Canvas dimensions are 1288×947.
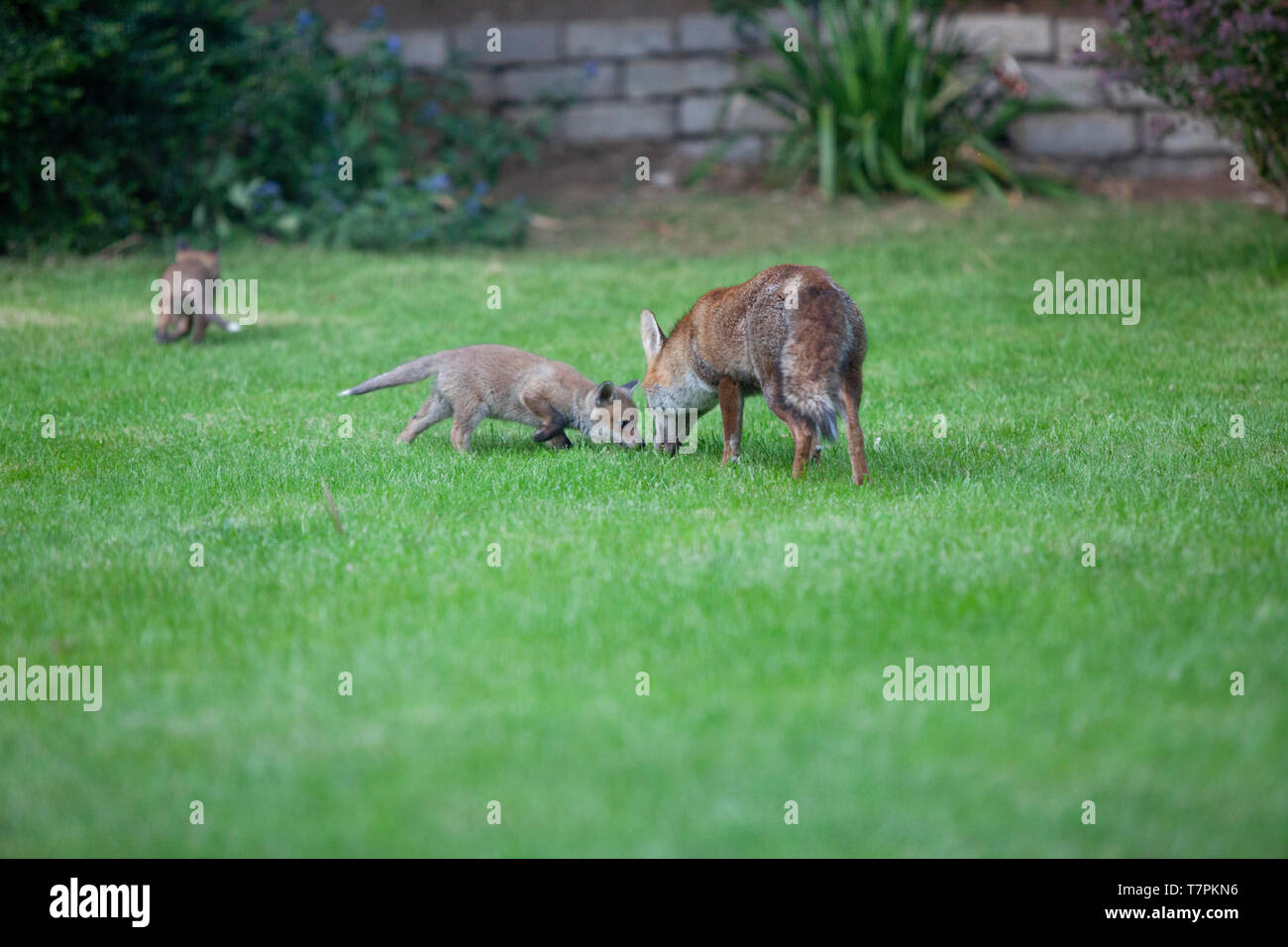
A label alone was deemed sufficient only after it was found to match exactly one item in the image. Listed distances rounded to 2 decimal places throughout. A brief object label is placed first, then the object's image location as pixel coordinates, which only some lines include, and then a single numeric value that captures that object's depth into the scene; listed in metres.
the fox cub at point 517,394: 7.95
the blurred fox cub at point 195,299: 10.59
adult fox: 6.70
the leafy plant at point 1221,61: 10.37
